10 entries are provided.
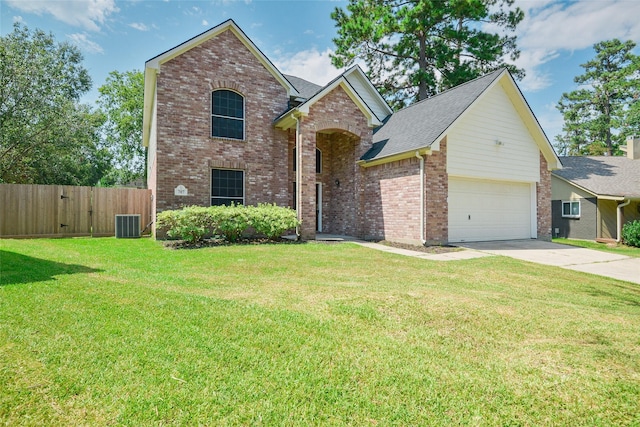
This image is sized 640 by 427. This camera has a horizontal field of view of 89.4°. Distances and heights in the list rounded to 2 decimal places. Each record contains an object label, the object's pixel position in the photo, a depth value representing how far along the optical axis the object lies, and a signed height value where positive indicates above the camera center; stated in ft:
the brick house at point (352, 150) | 37.19 +8.19
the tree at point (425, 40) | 66.39 +39.03
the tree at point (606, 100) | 100.01 +38.87
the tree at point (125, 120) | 94.99 +28.68
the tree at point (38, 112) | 66.54 +22.42
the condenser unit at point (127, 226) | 41.70 -1.34
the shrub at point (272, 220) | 36.50 -0.57
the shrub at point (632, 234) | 50.39 -3.13
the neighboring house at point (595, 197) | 55.77 +2.92
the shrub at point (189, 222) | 33.12 -0.68
